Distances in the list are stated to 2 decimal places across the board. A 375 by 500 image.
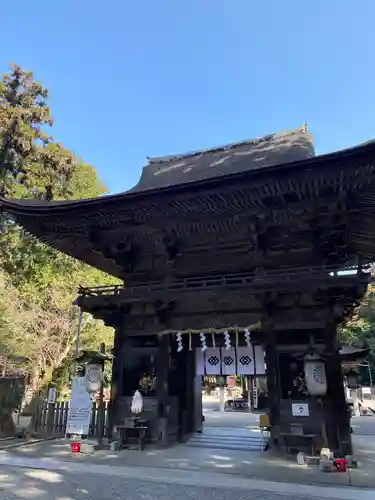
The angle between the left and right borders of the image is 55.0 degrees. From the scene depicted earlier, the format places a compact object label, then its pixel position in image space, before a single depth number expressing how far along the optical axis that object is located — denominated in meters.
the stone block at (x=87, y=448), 8.46
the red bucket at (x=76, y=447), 8.62
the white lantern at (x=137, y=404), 8.84
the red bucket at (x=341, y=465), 6.81
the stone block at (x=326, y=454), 7.00
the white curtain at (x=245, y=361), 9.35
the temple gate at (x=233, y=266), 7.74
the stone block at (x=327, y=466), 6.81
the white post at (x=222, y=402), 23.92
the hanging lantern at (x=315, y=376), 7.54
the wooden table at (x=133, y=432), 8.81
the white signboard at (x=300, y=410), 8.02
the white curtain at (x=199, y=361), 10.12
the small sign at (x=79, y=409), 10.12
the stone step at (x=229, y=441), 9.50
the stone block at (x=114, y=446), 8.73
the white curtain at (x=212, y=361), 9.75
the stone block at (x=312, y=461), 7.25
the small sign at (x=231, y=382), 33.76
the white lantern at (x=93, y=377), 9.49
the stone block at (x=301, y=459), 7.33
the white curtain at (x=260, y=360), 9.30
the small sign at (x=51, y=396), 11.45
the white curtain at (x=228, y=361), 9.55
